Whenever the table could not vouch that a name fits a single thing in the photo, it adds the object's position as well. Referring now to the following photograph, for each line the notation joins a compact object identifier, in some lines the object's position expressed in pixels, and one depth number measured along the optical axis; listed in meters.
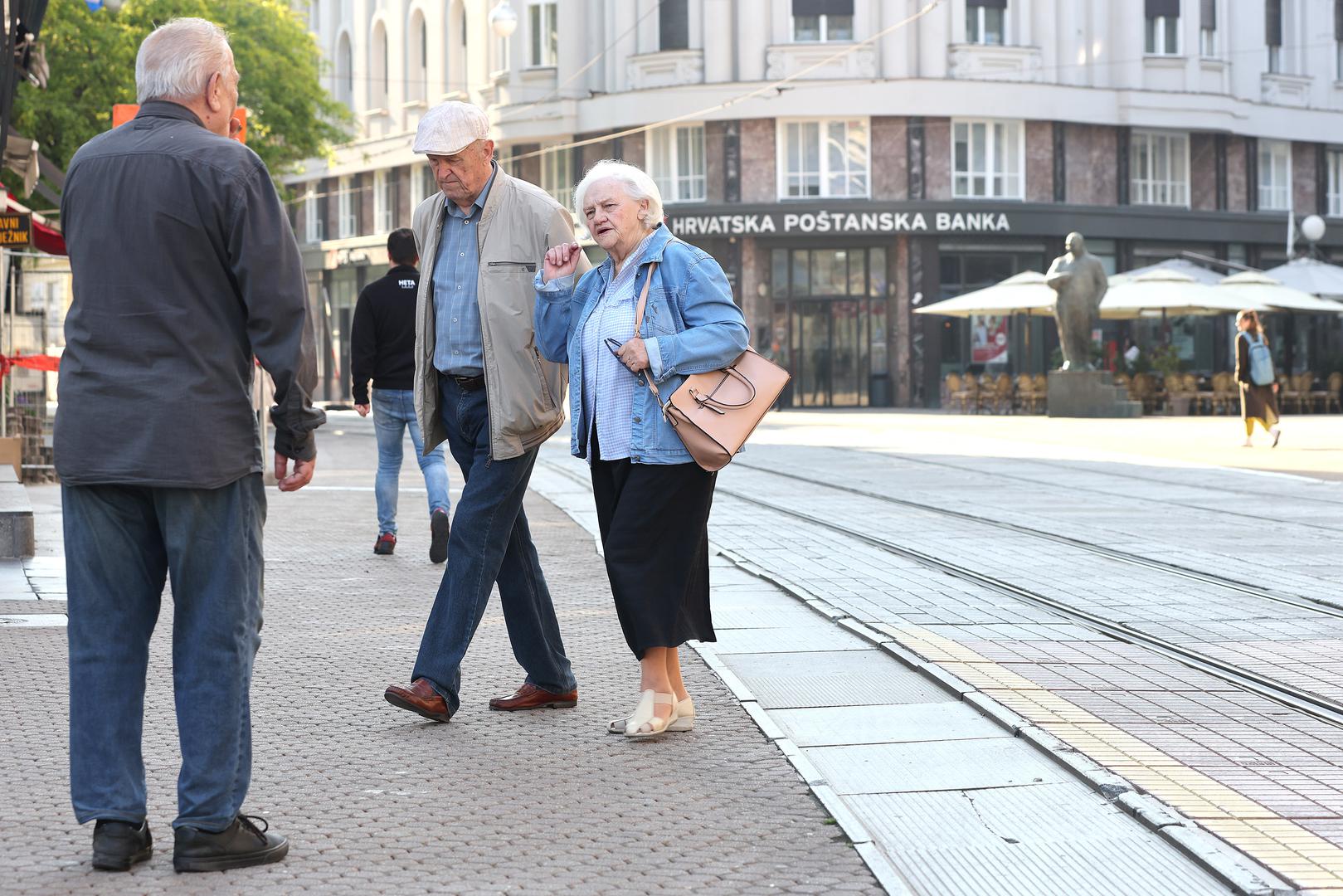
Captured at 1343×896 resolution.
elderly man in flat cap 5.64
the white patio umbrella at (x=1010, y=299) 34.00
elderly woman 5.44
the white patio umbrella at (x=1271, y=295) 33.03
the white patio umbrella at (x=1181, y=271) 35.12
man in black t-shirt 9.95
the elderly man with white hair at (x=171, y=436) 4.02
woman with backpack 21.42
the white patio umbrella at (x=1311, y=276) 35.09
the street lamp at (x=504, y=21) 37.25
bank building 41.25
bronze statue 30.91
